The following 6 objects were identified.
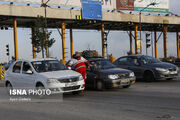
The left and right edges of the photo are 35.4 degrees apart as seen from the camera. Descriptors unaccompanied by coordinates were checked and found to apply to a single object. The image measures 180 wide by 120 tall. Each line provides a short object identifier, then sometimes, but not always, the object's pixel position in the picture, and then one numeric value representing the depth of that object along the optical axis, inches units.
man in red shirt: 446.0
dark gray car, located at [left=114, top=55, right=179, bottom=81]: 551.2
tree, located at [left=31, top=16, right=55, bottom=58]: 1270.9
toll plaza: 1263.5
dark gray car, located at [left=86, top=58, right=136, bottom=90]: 445.1
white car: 376.2
